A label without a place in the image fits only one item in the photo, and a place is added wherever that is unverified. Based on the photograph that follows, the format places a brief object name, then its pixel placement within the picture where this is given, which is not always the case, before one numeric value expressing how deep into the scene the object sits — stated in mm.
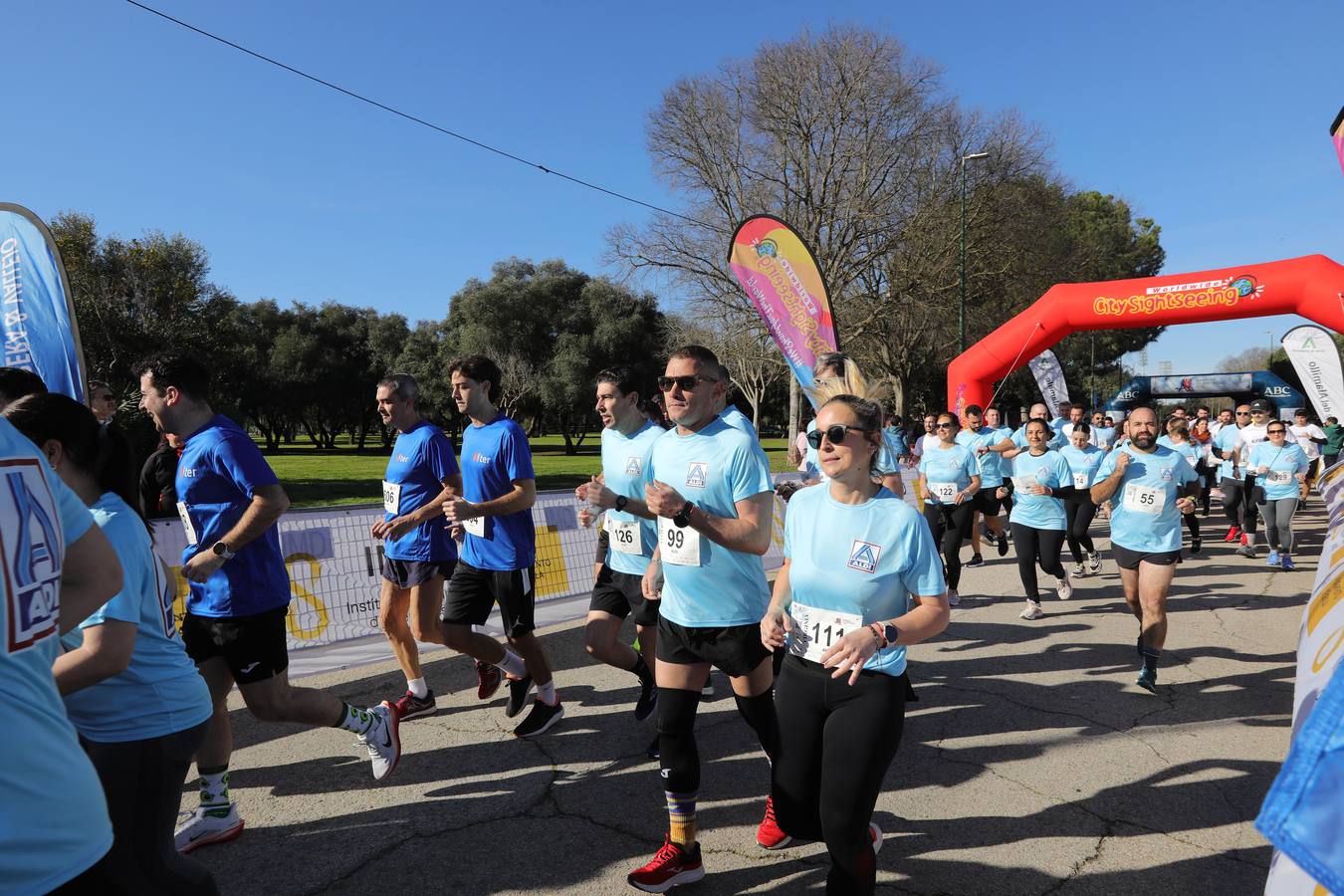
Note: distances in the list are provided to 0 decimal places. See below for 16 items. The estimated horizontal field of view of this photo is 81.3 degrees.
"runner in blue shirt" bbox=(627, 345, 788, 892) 2977
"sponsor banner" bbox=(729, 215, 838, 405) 8172
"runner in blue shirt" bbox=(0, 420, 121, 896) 1314
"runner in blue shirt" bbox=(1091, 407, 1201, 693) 5172
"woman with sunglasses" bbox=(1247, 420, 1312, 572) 9469
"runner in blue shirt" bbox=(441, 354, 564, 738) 4570
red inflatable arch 12312
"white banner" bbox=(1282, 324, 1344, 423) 11320
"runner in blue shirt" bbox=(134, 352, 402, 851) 3412
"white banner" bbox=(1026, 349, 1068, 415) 18288
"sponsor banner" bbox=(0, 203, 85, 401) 4660
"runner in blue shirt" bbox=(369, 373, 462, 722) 4672
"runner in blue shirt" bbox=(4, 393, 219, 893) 2004
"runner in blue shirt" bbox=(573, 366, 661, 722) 4453
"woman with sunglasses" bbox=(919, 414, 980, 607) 7590
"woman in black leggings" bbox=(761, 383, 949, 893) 2414
